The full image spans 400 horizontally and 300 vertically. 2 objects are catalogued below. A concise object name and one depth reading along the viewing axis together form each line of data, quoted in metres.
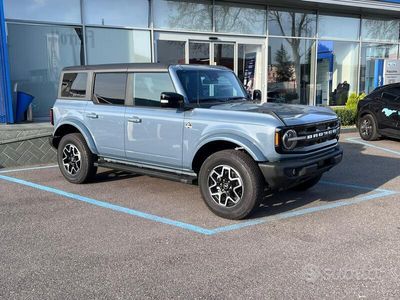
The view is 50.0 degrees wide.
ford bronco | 4.90
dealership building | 11.20
